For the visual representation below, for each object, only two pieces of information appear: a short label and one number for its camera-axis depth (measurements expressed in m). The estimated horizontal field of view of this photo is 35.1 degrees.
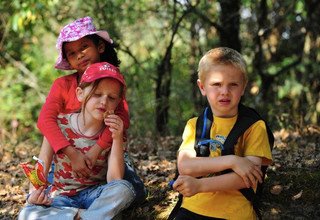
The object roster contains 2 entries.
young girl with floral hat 3.51
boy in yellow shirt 2.84
